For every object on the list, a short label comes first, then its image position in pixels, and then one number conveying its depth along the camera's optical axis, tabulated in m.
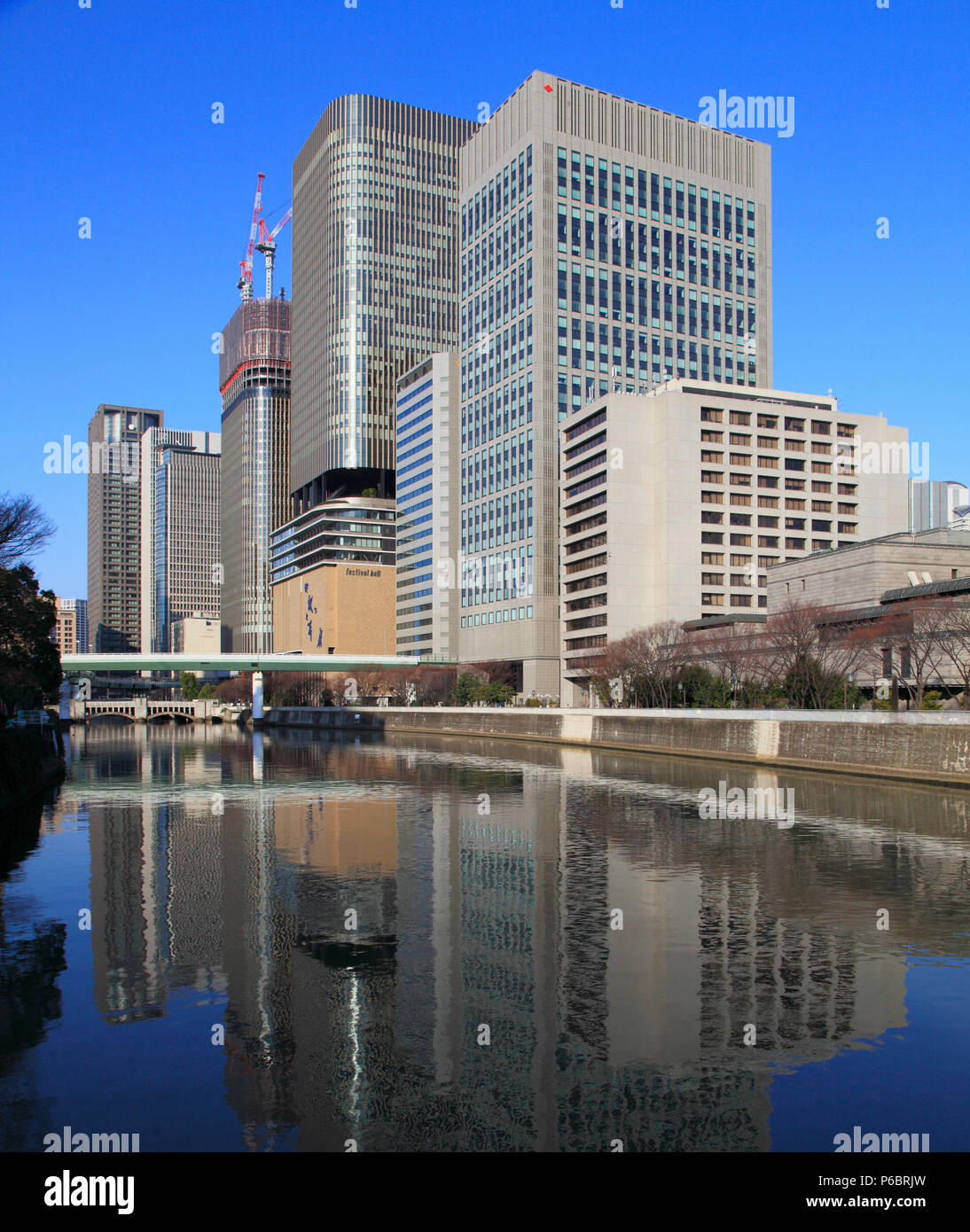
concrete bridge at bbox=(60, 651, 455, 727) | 144.75
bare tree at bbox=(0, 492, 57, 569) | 46.25
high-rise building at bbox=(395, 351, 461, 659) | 166.12
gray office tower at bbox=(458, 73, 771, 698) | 136.75
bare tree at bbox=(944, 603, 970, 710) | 55.92
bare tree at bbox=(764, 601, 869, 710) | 68.00
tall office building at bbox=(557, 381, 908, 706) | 117.38
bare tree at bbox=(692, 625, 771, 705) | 77.81
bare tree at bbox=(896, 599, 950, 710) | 58.34
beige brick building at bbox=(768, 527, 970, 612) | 81.88
